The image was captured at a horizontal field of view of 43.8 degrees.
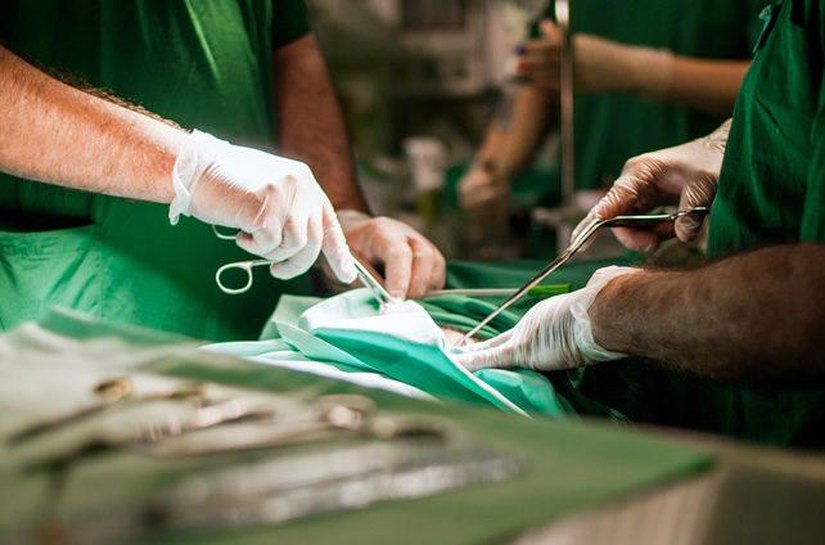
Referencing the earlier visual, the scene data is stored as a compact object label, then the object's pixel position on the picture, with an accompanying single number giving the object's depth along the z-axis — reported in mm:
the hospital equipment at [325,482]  732
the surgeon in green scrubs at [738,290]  1178
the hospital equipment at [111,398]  885
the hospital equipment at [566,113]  2045
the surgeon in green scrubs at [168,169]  1577
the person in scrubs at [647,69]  1870
